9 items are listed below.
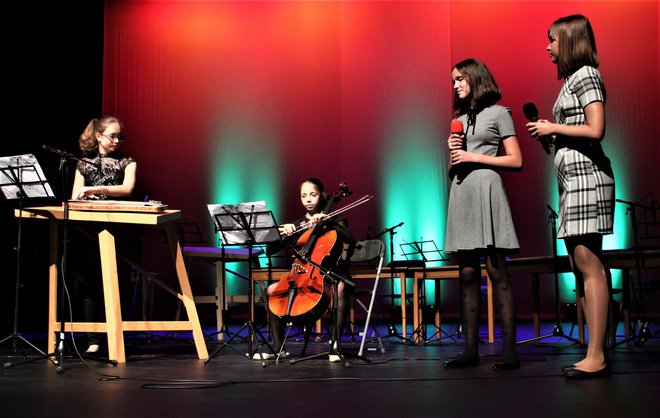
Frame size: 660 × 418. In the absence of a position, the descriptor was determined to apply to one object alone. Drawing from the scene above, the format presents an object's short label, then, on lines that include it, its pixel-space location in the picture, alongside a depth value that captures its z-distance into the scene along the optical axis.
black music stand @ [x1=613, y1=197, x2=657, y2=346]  4.71
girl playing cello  4.20
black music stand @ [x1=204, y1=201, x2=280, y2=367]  3.99
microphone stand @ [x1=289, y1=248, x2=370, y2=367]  3.82
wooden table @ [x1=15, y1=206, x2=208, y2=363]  3.79
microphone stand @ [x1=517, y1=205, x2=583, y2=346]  5.09
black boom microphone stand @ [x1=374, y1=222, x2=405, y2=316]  5.75
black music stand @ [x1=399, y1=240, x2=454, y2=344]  5.61
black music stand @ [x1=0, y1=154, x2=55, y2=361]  3.77
